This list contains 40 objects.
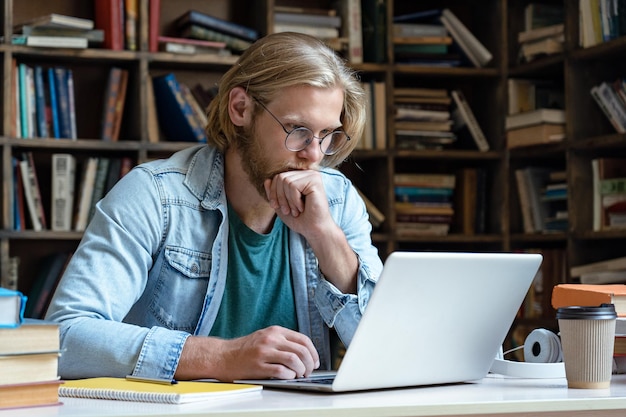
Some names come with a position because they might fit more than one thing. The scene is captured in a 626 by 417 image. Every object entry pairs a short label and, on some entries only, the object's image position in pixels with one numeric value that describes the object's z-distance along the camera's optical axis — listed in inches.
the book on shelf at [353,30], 149.9
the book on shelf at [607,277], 134.6
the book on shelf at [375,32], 151.1
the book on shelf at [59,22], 132.1
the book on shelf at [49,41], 133.7
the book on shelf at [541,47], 144.4
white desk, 42.1
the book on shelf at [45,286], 136.5
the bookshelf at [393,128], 137.0
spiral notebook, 45.4
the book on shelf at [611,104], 135.4
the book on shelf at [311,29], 146.9
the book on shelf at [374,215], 149.0
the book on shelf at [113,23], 137.9
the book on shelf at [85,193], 137.6
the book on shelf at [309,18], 147.0
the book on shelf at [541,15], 153.9
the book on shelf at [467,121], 155.9
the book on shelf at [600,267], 134.7
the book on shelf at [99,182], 138.1
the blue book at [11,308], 43.1
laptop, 49.2
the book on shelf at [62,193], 136.6
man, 68.8
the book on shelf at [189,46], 140.6
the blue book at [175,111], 141.1
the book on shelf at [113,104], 139.7
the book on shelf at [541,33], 143.9
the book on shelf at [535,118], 143.3
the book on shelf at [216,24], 141.3
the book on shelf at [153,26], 140.6
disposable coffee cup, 52.9
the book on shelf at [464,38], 155.6
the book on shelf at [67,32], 134.3
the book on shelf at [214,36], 141.9
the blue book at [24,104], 135.4
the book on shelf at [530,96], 152.7
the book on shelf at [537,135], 143.7
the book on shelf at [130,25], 139.6
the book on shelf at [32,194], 135.4
